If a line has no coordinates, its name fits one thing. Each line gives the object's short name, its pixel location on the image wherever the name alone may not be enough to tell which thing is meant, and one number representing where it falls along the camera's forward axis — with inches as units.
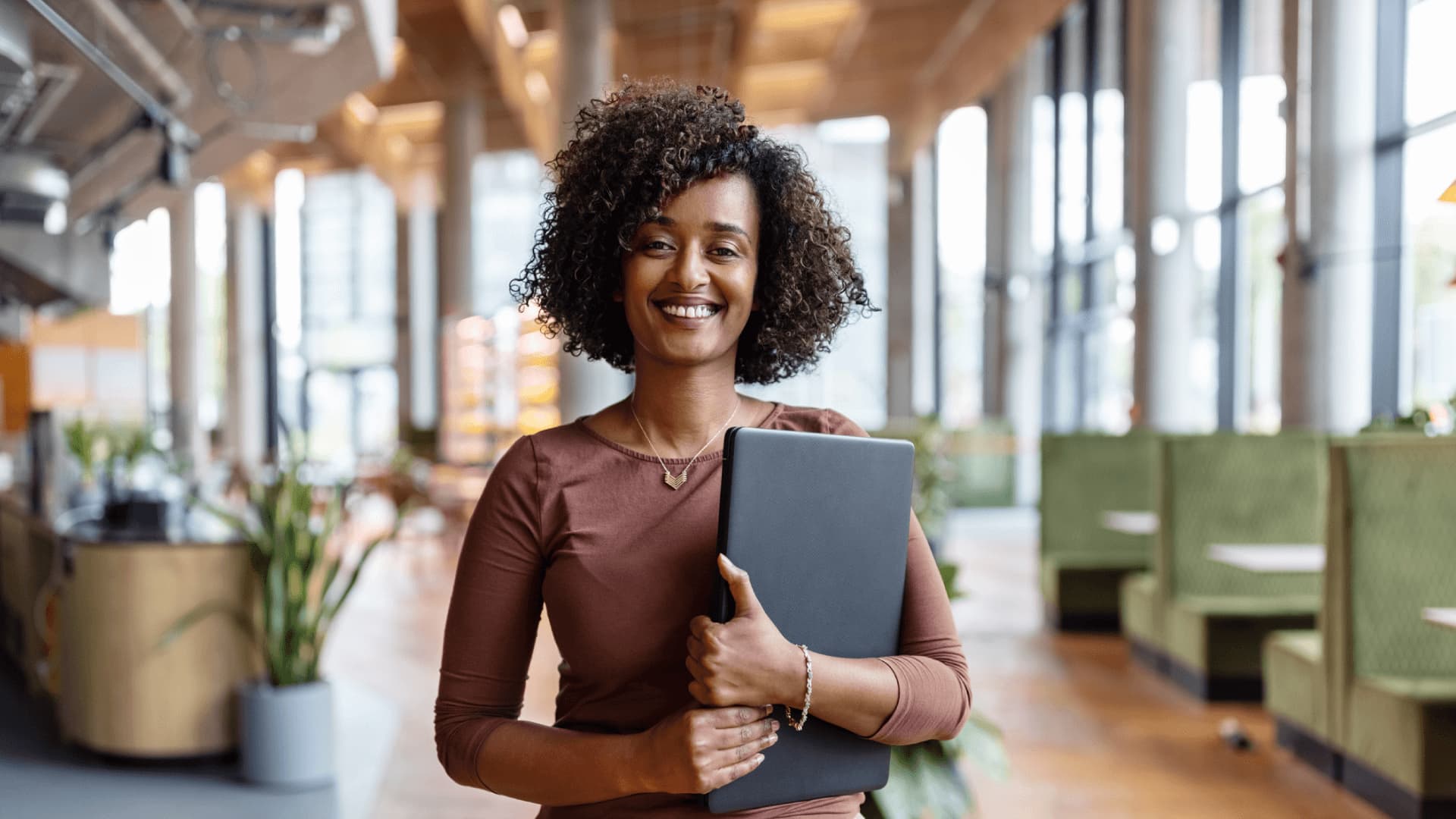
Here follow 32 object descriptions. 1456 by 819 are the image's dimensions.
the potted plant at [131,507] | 150.2
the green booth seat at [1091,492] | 259.4
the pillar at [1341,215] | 243.8
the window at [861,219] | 682.8
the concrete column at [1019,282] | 551.8
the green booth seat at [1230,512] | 199.9
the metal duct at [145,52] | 226.2
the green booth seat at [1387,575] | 136.6
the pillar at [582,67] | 402.6
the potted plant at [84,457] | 198.4
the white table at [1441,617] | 108.3
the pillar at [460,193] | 587.8
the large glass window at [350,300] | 739.4
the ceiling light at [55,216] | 294.5
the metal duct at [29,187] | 275.1
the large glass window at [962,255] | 616.1
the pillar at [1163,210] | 338.3
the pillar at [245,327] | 722.2
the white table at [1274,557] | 151.4
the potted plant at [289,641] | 139.1
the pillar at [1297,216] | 255.3
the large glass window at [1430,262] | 231.3
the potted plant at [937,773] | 75.7
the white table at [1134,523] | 204.8
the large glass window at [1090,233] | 435.8
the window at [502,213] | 716.7
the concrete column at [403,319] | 719.7
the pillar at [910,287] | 641.0
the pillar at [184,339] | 577.0
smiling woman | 39.5
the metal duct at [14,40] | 180.5
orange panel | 424.8
